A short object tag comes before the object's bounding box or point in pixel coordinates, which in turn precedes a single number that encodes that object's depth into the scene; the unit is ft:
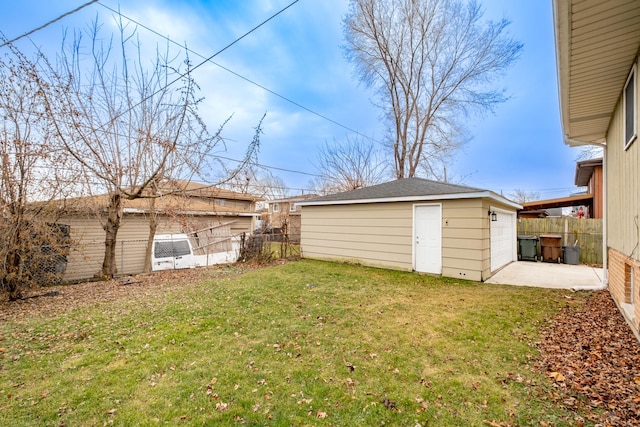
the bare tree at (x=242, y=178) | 23.32
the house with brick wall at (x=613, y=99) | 9.58
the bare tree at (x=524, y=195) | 117.77
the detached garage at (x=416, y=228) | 24.11
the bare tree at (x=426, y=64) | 49.65
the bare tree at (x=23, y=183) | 17.53
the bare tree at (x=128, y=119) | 21.91
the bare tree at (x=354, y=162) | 63.26
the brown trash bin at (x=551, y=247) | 33.60
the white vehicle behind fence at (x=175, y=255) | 31.63
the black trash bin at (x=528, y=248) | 34.96
